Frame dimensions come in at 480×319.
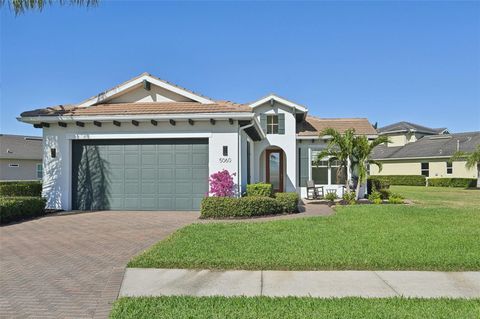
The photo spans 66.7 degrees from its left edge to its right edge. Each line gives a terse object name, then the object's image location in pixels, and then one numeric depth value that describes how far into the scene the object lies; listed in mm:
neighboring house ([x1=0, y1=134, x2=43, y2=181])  31359
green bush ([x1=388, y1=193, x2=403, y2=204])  16297
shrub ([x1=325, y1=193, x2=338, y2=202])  16953
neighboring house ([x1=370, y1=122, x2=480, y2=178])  35062
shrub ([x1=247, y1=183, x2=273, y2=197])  14109
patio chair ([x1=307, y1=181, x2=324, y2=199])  19422
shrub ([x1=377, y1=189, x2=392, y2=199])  18094
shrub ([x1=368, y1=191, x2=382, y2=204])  15988
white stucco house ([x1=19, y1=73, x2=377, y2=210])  13984
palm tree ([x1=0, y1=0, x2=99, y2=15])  7956
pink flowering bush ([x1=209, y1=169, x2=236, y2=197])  13352
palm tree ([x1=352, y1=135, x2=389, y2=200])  16672
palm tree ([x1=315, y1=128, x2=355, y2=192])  16891
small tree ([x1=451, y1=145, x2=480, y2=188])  30225
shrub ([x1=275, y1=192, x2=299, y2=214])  13073
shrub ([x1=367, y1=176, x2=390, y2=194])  20250
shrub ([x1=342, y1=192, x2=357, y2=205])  15870
